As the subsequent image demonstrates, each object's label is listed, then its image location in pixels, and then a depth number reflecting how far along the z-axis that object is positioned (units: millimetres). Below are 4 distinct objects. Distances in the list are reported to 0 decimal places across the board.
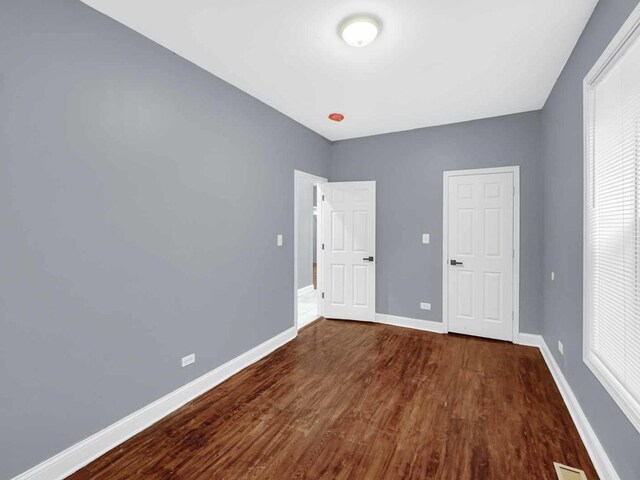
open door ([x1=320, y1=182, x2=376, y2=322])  4496
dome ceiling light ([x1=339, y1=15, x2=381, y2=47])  1954
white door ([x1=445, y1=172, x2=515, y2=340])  3730
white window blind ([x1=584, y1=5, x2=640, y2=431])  1466
